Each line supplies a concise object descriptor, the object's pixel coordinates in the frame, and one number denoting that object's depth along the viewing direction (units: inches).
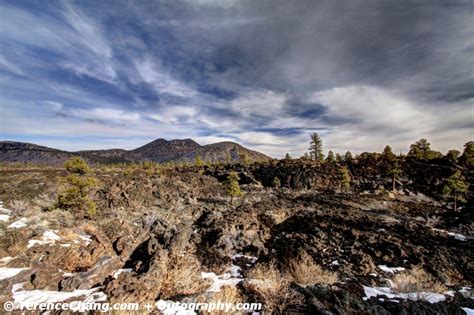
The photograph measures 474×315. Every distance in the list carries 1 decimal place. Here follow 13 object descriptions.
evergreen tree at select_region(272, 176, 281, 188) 1558.8
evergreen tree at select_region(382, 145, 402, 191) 1411.2
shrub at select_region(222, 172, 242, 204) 1052.1
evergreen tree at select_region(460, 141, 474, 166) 1551.2
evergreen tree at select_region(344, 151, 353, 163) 2359.3
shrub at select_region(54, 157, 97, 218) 557.0
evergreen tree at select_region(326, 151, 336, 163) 2309.1
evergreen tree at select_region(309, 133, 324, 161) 2748.5
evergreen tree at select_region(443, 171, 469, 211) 982.2
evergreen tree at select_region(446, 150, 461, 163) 1607.2
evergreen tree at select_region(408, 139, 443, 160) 1736.0
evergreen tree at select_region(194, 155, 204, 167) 2711.1
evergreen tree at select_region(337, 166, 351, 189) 1450.5
